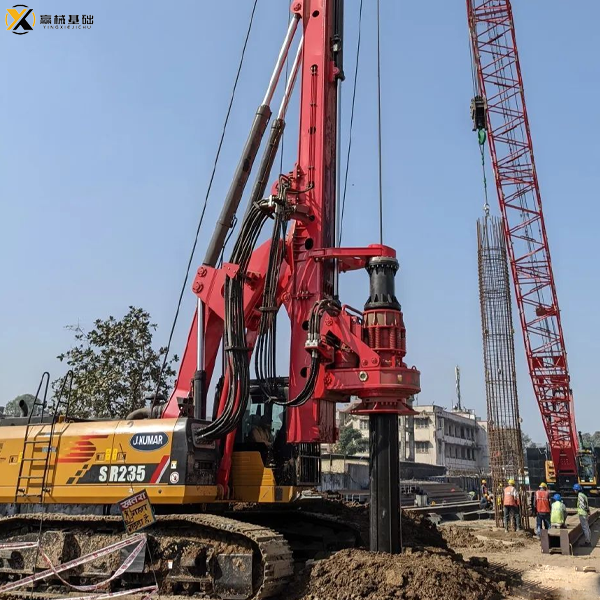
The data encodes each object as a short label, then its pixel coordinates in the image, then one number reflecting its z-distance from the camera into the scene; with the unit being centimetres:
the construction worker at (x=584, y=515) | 1812
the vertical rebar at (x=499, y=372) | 2155
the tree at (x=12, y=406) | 6580
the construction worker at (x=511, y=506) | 1947
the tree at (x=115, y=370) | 2338
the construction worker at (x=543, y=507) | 1877
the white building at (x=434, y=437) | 7544
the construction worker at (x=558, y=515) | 1770
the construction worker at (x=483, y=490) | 3279
